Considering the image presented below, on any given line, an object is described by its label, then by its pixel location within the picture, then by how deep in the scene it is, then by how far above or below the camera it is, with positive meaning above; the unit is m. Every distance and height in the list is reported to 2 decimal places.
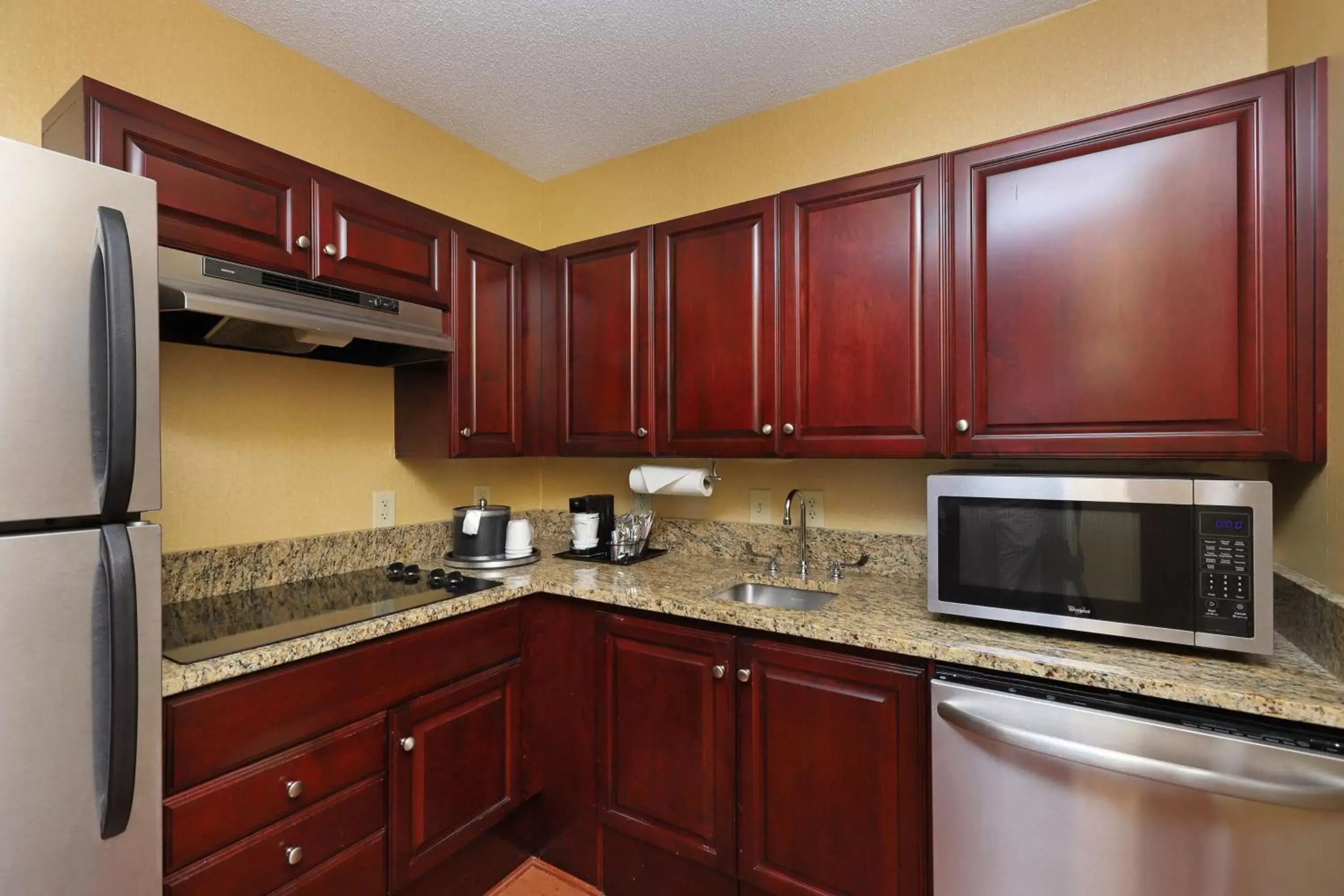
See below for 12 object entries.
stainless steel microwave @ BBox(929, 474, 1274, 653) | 1.14 -0.24
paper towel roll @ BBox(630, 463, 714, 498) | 2.09 -0.13
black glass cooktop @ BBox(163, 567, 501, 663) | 1.31 -0.42
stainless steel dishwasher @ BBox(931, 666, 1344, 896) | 0.99 -0.66
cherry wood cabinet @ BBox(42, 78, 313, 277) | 1.27 +0.66
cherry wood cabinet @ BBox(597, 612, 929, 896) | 1.35 -0.81
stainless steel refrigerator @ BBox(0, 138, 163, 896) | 0.87 -0.13
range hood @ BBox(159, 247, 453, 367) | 1.32 +0.33
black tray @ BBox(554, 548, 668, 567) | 2.16 -0.42
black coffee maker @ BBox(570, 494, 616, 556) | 2.30 -0.25
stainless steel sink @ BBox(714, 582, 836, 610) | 1.89 -0.50
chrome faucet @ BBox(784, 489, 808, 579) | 1.93 -0.31
